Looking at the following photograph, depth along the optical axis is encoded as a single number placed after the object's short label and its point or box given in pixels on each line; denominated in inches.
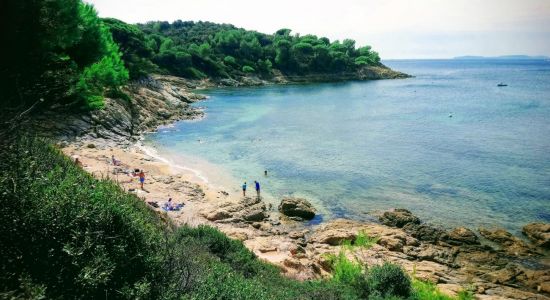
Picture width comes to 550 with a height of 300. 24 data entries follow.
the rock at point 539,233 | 849.5
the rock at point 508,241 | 832.9
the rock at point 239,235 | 847.1
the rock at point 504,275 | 717.3
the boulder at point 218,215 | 981.8
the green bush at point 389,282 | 566.9
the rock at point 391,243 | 858.1
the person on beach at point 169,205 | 997.8
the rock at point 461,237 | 874.9
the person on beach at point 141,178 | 1115.1
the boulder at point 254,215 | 995.9
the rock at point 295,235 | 914.7
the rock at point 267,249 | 780.9
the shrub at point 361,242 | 855.7
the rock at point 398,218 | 977.5
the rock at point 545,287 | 681.6
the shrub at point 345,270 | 602.4
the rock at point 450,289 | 659.4
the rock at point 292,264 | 688.4
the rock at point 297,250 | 791.0
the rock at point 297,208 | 1030.4
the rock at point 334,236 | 880.9
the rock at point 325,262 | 753.1
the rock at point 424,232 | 905.8
